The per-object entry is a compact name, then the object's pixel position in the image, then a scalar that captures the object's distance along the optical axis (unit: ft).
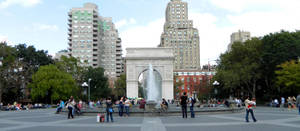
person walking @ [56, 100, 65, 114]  81.10
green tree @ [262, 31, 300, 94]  122.52
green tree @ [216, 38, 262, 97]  137.59
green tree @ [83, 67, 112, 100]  196.75
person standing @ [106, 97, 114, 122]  51.34
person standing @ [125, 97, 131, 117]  63.46
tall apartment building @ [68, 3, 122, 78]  279.69
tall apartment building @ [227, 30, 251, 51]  503.16
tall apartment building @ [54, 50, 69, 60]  312.66
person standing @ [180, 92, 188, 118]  54.65
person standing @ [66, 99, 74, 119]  61.93
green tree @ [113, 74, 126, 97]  231.50
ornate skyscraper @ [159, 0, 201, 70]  365.20
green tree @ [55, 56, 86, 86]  172.04
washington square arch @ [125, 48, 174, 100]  159.43
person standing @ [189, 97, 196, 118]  56.49
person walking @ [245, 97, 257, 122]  46.52
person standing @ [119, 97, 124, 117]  62.37
